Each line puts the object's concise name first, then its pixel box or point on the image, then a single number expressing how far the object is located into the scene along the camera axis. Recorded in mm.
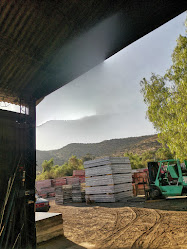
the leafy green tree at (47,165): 40281
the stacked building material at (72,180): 22675
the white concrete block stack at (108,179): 12680
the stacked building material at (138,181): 15225
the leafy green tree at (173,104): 8297
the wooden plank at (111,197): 12492
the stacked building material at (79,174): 24953
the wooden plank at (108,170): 12942
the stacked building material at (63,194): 15291
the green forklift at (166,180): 10680
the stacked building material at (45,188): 22156
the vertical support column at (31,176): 5504
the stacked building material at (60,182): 23302
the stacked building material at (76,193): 14934
